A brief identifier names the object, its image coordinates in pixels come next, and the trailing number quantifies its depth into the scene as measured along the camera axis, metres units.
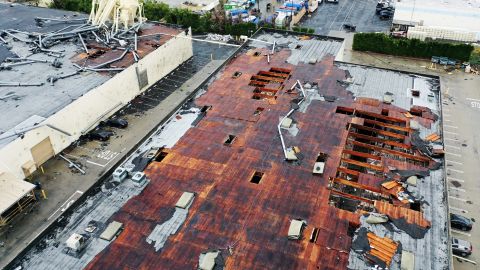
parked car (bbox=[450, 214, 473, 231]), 47.22
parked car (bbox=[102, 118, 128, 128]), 64.38
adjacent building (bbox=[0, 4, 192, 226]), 52.75
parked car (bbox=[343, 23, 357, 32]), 97.31
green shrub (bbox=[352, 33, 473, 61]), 82.12
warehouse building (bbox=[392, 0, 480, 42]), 85.66
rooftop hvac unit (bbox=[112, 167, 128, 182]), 42.62
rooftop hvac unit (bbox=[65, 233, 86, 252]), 35.47
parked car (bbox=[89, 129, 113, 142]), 61.62
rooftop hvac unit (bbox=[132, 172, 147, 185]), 41.94
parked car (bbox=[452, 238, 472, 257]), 43.97
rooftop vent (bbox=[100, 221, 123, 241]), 36.45
